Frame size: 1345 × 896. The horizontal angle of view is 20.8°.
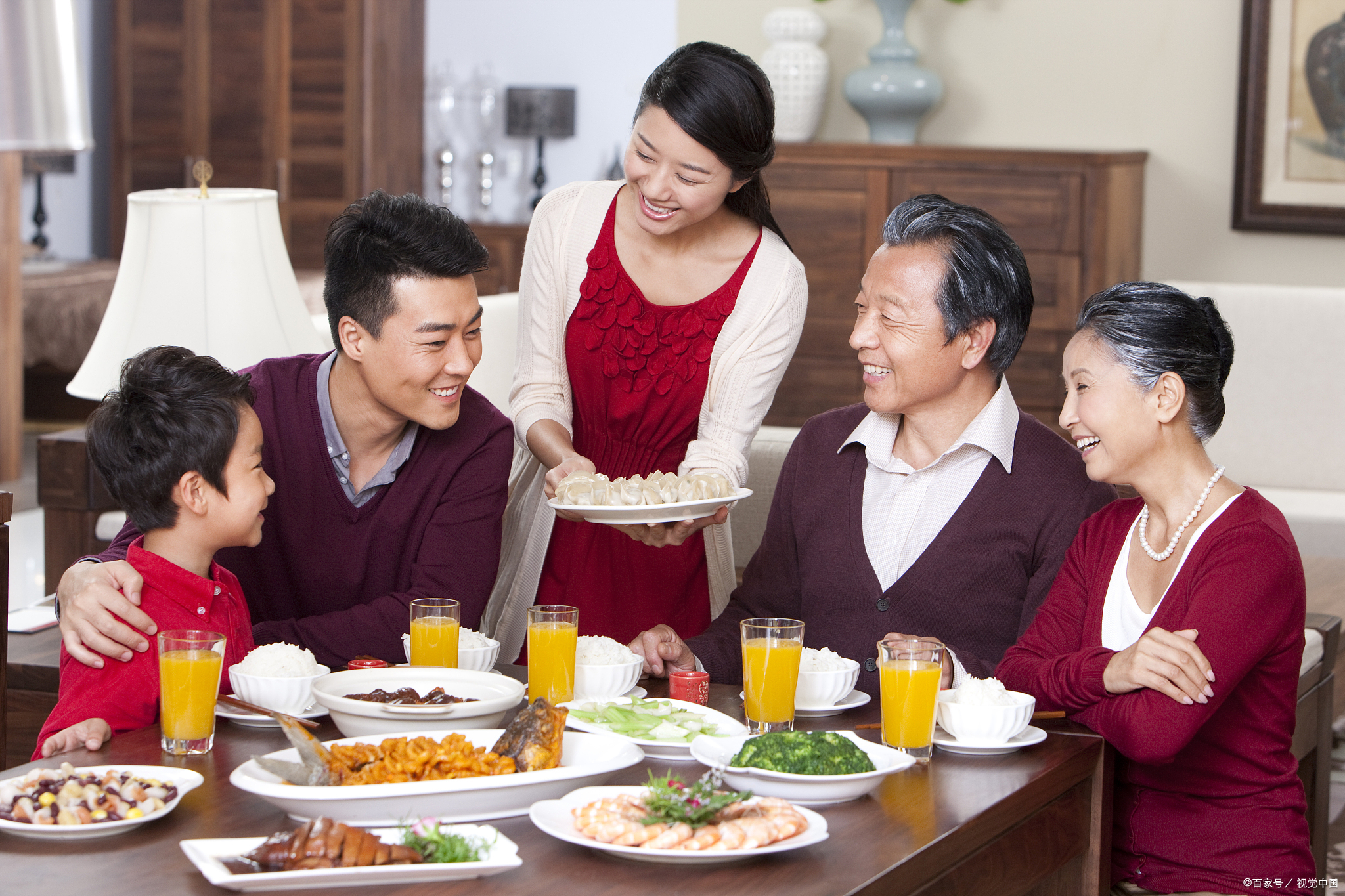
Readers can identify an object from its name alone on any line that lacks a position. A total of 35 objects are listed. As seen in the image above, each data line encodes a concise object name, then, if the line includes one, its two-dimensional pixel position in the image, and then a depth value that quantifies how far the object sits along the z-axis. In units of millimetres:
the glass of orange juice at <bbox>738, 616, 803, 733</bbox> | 4091
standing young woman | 4985
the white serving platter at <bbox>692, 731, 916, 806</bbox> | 3855
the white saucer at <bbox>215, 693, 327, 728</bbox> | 4094
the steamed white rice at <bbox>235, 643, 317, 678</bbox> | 4142
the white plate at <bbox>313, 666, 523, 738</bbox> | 4032
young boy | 4305
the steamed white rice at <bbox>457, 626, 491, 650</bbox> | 4329
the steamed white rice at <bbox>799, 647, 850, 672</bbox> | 4254
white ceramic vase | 9774
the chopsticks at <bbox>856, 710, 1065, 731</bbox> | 4232
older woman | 4192
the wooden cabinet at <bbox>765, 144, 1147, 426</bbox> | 9106
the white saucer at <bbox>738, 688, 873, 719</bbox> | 4227
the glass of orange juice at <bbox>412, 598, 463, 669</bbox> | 4275
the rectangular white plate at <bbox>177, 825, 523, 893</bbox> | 3618
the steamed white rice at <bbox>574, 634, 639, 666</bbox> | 4248
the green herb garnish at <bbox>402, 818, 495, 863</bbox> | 3668
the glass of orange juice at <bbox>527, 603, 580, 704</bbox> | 4196
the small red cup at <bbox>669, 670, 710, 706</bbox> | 4247
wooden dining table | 3673
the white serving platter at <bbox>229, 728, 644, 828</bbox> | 3754
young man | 4598
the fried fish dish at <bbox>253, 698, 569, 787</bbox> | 3842
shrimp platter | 3716
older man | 4617
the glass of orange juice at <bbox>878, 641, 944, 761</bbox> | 4030
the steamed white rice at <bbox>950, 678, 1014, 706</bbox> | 4110
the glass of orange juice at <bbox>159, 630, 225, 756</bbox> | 3985
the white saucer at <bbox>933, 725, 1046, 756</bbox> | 4079
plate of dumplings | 4433
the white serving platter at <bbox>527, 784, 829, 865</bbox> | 3702
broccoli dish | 3879
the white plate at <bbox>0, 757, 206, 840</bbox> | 3723
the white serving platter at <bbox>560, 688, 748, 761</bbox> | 4028
